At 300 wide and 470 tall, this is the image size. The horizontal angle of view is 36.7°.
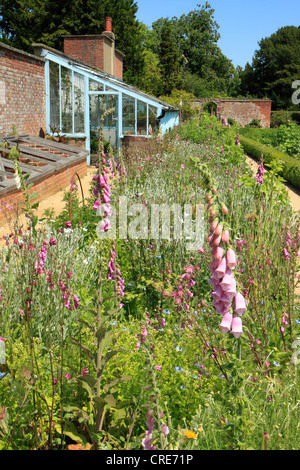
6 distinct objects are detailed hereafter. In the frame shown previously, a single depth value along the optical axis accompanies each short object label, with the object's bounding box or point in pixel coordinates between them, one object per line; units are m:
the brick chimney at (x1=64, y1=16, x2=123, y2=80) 19.69
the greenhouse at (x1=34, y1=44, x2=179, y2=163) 14.70
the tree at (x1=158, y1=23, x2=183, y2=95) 39.84
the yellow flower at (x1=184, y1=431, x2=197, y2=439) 1.46
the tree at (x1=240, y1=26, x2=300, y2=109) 49.28
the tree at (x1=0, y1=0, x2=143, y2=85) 26.69
